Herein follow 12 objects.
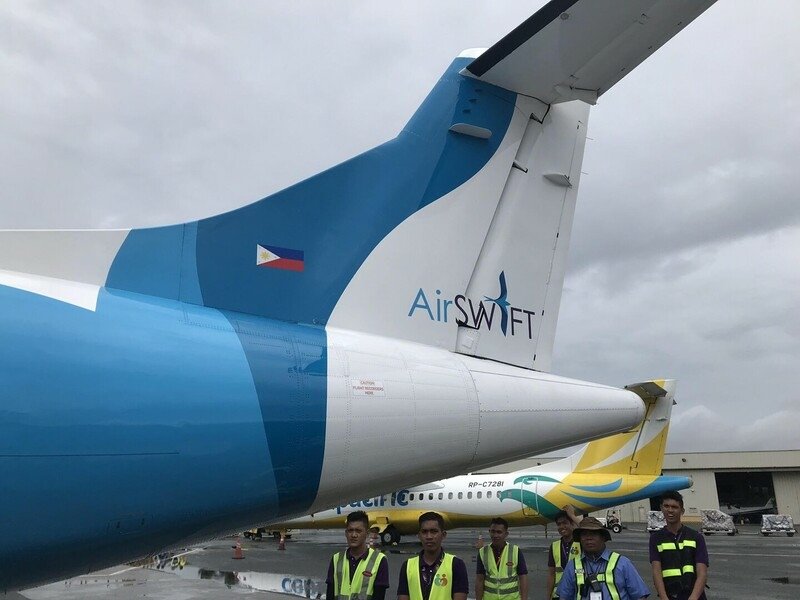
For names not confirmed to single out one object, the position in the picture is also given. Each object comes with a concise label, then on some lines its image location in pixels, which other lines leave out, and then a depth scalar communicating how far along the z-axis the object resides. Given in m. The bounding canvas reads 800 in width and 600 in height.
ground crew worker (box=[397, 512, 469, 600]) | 3.93
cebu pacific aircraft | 18.39
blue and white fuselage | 2.45
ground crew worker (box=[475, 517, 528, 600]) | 5.05
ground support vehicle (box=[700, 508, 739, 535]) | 31.72
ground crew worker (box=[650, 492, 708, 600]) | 4.20
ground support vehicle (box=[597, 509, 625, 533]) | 29.61
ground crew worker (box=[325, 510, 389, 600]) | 4.17
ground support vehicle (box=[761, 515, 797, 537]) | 30.86
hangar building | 43.97
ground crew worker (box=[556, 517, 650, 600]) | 3.78
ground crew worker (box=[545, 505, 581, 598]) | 5.70
